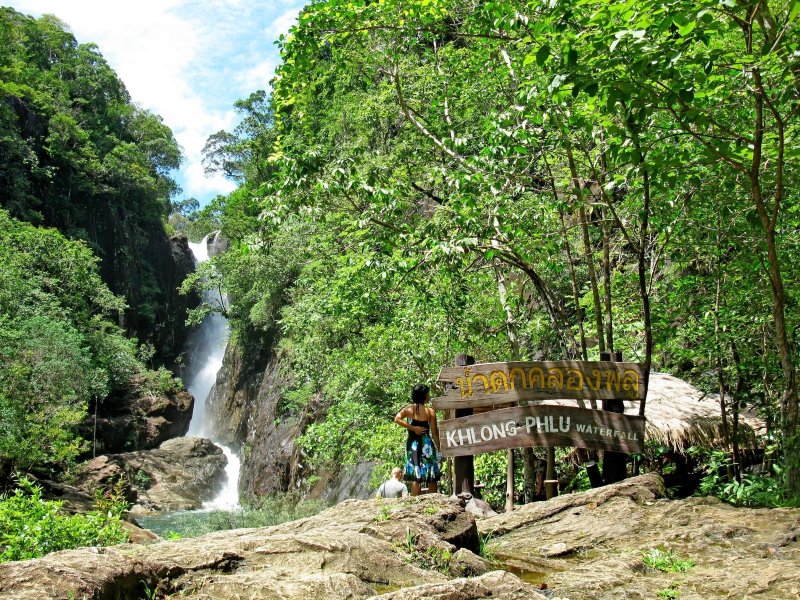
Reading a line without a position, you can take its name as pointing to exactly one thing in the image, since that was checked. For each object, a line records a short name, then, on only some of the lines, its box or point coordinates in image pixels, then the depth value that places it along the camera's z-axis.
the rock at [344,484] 15.78
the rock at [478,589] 2.80
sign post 6.56
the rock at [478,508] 6.83
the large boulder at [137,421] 30.77
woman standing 6.64
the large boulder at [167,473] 25.42
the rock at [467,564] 3.76
